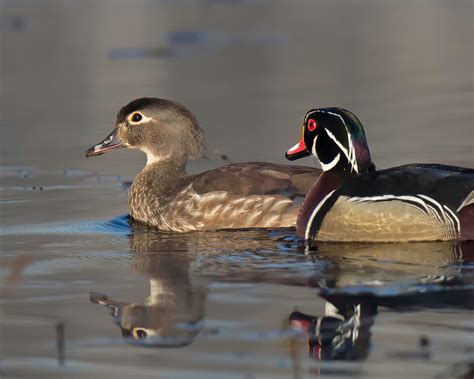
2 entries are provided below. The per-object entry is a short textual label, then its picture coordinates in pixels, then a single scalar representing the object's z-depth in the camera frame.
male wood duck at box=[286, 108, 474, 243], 16.86
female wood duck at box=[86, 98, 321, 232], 19.75
